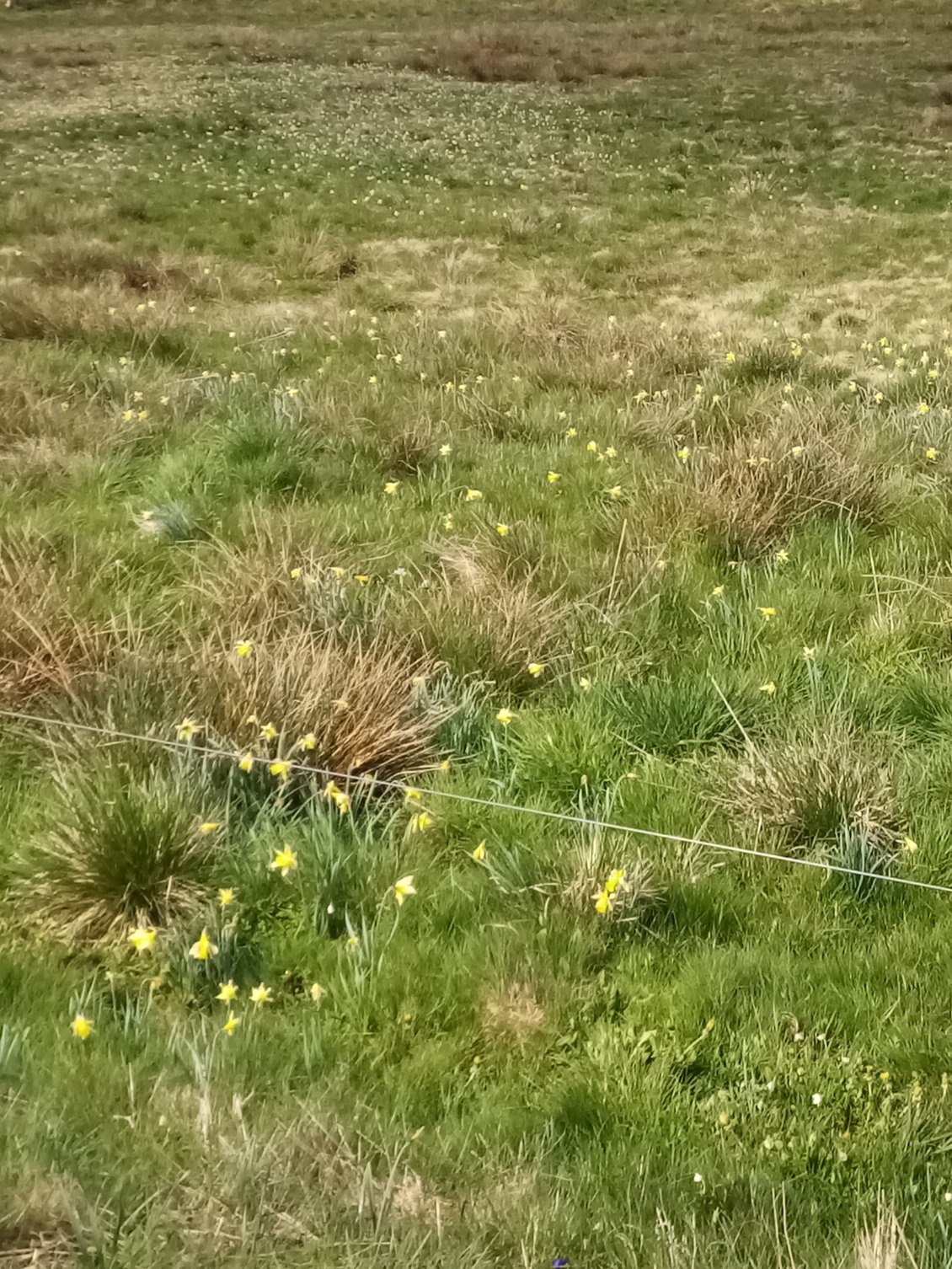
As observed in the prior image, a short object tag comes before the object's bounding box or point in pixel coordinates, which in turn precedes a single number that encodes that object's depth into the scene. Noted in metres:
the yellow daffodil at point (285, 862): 2.87
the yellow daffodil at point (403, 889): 2.85
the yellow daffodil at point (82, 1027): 2.39
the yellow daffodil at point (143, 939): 2.62
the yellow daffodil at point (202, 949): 2.59
